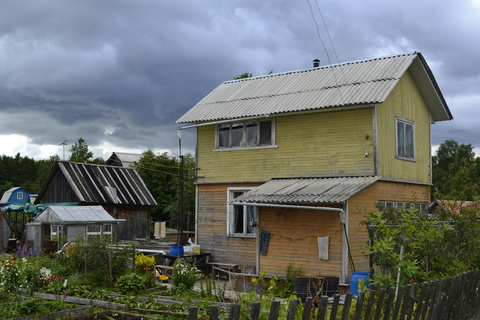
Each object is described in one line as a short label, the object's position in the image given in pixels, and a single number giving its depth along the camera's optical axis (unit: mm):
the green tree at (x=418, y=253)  9188
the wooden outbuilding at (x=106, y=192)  32406
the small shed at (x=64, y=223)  21094
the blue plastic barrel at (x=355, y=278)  13298
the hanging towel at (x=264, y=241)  18203
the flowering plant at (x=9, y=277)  13380
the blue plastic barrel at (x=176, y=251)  19953
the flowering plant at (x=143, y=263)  16859
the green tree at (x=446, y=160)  58938
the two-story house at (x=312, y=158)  17031
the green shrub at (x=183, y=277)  14477
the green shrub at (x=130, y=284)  14055
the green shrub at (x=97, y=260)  14852
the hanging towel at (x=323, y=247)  16781
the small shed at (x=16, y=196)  43969
